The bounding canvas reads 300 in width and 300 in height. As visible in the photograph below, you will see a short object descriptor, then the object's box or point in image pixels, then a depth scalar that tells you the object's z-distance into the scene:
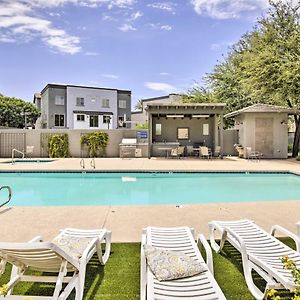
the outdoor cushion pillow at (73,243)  3.13
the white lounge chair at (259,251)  2.74
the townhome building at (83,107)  34.72
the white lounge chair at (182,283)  2.42
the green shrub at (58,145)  19.28
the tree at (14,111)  38.59
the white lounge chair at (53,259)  2.44
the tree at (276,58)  16.31
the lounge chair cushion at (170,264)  2.67
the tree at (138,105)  52.61
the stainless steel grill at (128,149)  18.83
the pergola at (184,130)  20.41
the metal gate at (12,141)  19.50
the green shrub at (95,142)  19.44
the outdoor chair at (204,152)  17.70
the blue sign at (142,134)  19.78
